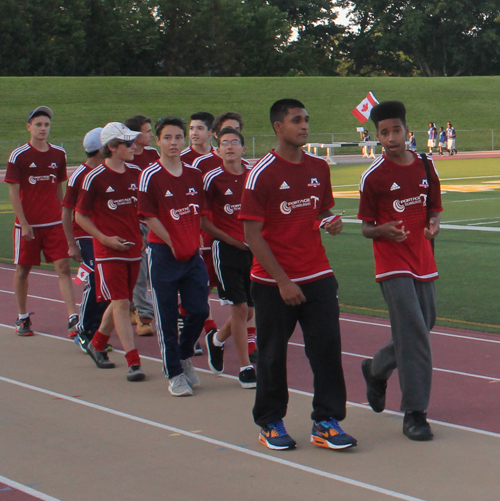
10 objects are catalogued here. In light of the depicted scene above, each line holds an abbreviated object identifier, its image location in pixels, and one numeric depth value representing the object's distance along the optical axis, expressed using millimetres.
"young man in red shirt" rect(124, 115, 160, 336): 15759
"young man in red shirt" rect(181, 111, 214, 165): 14933
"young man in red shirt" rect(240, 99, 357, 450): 9349
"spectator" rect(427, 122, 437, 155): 94346
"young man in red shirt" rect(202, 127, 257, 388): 12690
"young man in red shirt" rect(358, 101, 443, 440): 9804
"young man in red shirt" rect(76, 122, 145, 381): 13236
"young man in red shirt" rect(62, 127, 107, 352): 14615
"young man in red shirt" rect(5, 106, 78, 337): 16259
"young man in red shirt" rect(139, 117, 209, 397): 11971
